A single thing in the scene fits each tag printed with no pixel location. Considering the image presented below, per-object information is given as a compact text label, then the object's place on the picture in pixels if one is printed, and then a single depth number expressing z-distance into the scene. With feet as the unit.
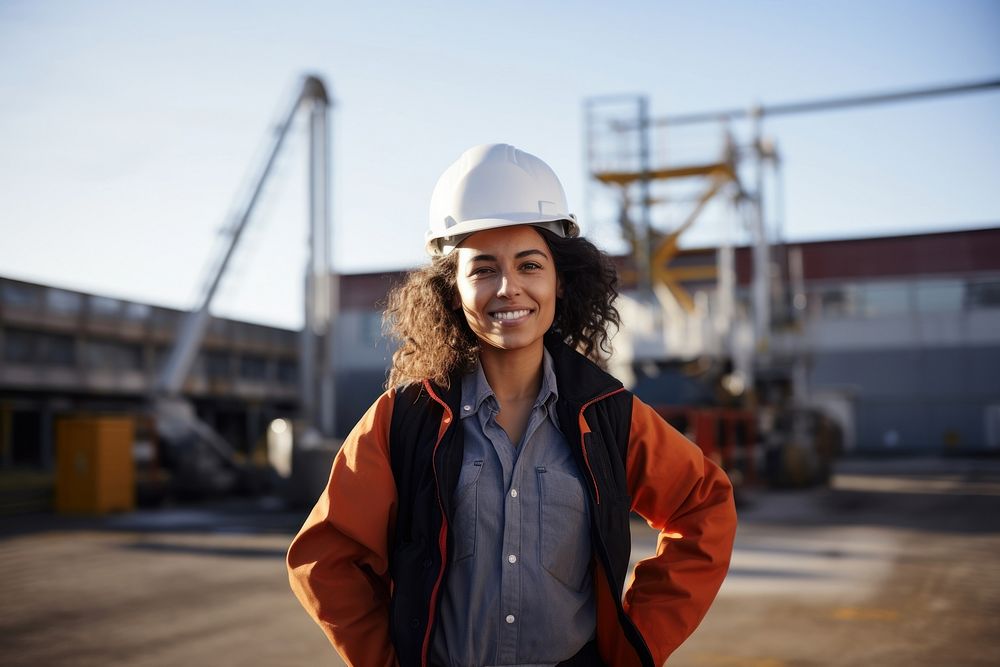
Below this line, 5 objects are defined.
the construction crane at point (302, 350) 56.44
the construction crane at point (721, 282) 61.11
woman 7.52
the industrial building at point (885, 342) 112.98
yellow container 49.62
